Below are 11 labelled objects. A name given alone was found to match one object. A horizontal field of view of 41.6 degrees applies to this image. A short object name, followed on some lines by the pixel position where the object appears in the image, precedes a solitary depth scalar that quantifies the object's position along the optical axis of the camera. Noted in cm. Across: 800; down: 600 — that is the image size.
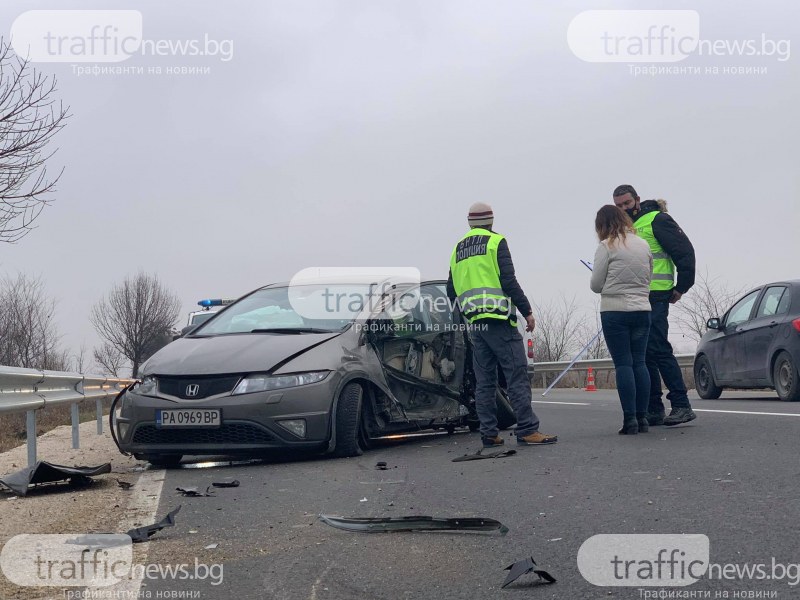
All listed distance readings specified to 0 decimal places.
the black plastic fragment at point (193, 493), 630
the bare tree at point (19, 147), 1366
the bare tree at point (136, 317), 6738
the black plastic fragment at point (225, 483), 671
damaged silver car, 780
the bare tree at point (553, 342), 3472
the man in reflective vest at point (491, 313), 827
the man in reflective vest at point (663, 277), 912
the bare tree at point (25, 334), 4491
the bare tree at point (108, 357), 6604
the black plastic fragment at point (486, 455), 757
